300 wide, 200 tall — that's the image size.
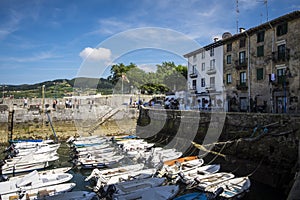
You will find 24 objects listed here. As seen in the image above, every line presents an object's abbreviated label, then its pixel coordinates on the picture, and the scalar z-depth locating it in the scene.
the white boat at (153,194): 9.35
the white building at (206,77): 30.81
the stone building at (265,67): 21.44
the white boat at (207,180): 10.95
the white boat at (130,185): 10.16
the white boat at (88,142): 21.61
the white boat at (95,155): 16.81
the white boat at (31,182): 10.57
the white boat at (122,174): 11.85
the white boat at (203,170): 12.56
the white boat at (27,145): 19.85
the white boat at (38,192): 9.93
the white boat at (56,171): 12.73
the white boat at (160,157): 14.71
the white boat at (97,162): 15.60
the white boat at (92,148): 18.98
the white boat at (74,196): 9.45
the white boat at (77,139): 23.82
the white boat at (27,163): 14.29
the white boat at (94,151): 17.60
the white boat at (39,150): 17.59
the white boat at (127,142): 21.25
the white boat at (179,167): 12.95
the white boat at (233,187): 10.19
